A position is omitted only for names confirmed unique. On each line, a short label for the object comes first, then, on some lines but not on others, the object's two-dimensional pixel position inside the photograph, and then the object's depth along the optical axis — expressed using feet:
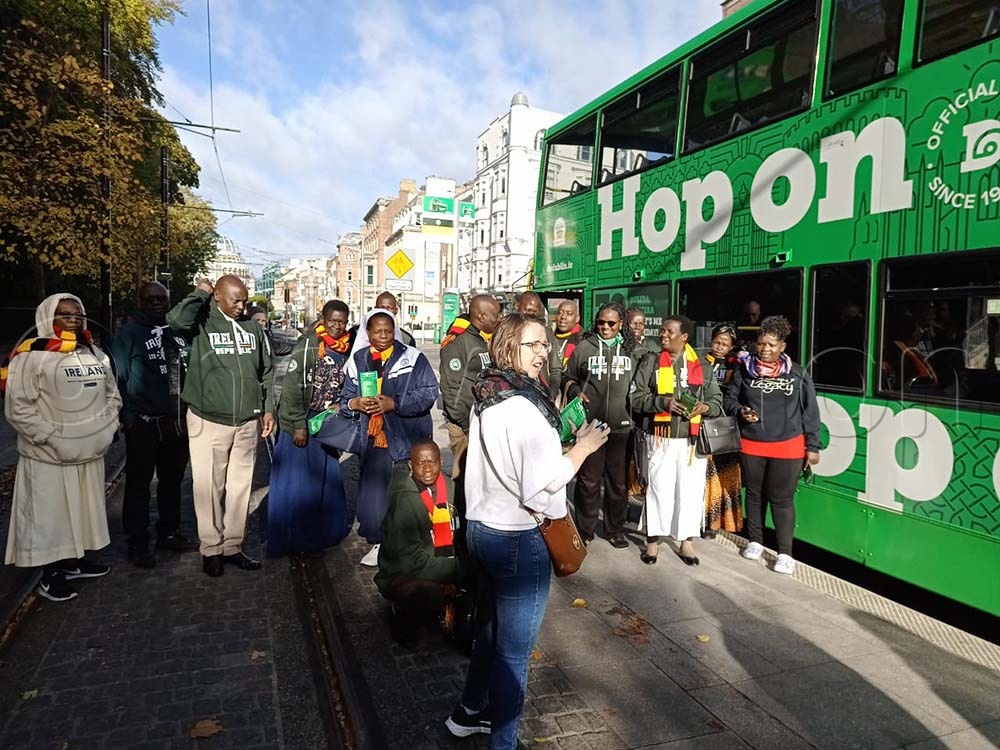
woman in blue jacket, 16.30
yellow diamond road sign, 42.04
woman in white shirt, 7.82
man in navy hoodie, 16.31
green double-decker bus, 12.68
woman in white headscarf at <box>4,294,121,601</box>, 14.07
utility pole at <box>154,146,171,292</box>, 59.57
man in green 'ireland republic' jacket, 15.52
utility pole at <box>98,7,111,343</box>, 29.30
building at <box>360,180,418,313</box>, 267.80
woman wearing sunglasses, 18.24
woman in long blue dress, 16.53
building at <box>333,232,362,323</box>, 278.26
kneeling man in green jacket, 12.11
